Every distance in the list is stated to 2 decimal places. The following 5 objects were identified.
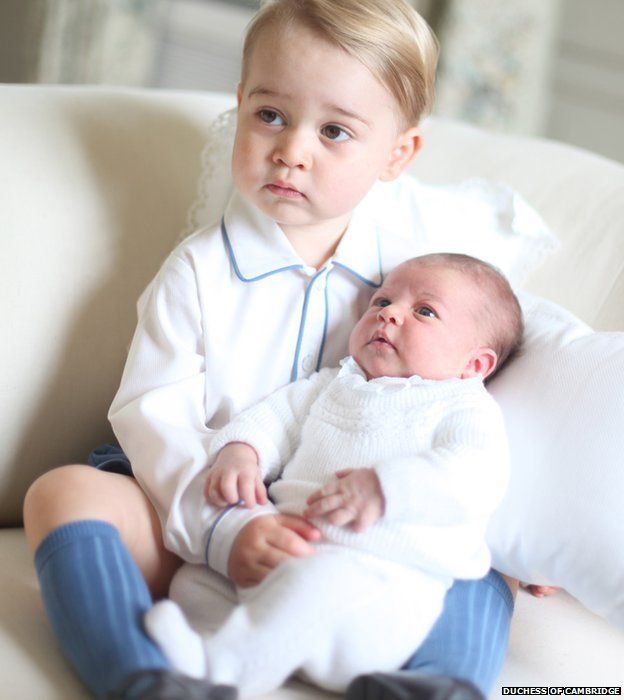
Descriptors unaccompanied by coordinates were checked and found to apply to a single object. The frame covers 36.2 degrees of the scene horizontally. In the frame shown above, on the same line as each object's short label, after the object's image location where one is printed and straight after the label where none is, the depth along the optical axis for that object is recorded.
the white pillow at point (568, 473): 1.02
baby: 0.88
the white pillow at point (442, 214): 1.36
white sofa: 1.15
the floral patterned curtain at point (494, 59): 3.13
